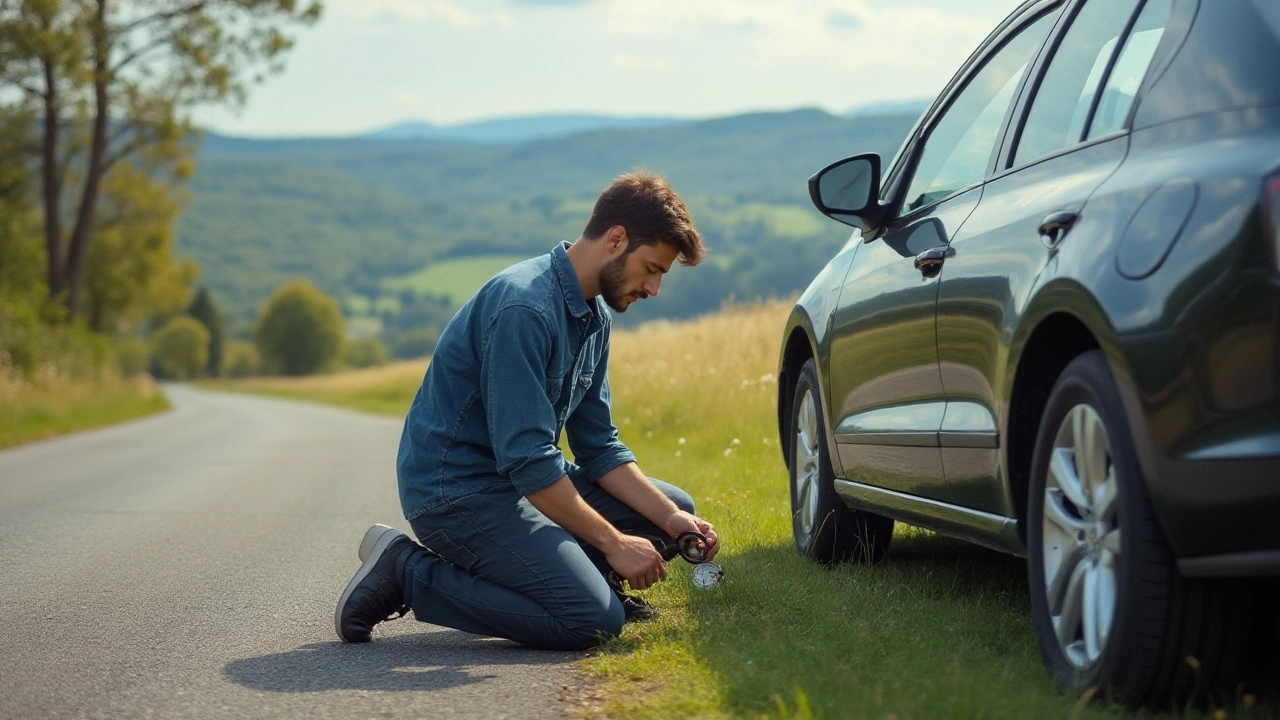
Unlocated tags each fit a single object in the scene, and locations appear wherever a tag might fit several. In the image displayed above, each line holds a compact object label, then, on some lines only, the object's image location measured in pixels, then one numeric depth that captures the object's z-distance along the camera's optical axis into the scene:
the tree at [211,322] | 152.00
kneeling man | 4.38
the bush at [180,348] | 144.00
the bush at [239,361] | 151.50
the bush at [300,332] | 130.12
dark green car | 2.69
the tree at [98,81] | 27.09
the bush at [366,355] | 139.62
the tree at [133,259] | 36.78
